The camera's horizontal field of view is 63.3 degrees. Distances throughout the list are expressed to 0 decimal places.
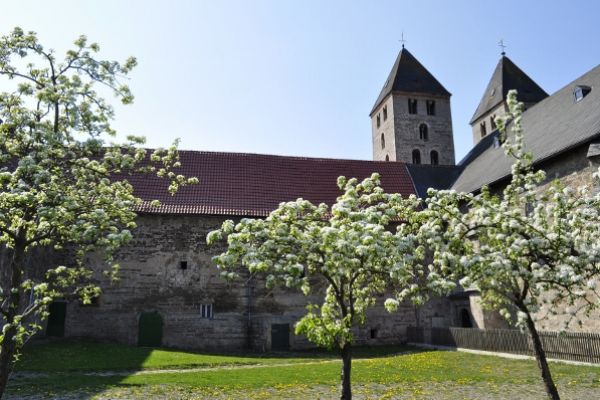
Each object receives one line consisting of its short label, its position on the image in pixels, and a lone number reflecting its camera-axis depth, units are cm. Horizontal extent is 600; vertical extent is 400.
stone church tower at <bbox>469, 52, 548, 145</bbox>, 3650
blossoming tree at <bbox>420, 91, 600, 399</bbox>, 691
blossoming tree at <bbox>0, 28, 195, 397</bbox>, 721
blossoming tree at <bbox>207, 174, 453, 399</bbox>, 699
